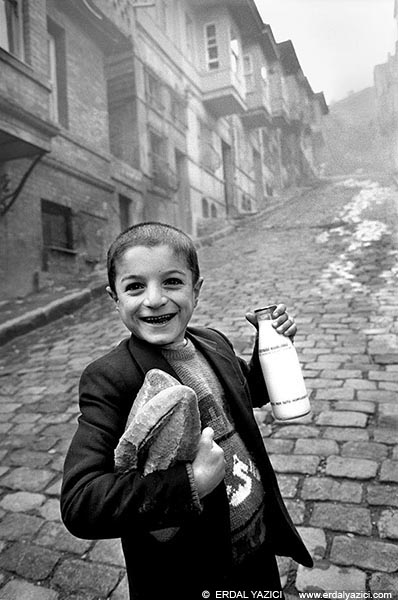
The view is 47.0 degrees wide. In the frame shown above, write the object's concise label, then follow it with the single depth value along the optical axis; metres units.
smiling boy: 1.01
